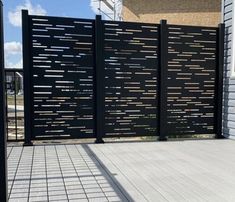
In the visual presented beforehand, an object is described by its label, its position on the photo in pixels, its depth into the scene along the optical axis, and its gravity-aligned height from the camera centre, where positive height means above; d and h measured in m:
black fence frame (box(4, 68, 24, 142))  3.95 +0.38
